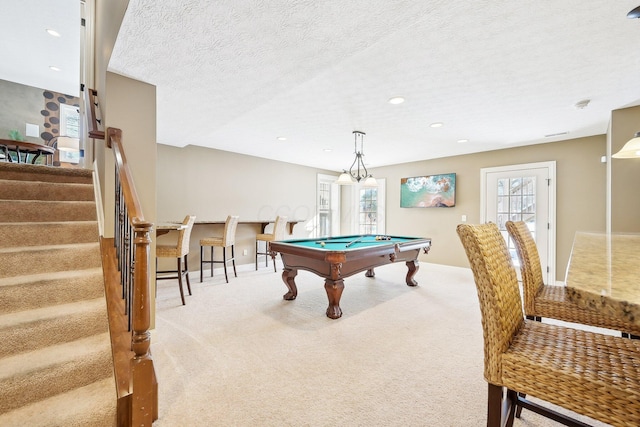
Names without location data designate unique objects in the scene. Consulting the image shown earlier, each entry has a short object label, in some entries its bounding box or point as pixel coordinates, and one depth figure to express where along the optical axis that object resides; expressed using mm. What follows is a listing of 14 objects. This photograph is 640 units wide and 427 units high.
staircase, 1288
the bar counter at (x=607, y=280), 562
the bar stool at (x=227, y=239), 4363
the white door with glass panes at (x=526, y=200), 4621
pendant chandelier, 4301
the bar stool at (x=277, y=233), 5137
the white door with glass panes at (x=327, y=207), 7367
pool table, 2932
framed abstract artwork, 5837
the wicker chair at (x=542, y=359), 867
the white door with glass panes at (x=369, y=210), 7180
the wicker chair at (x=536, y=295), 1647
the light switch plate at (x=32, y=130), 5117
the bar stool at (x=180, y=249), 3322
